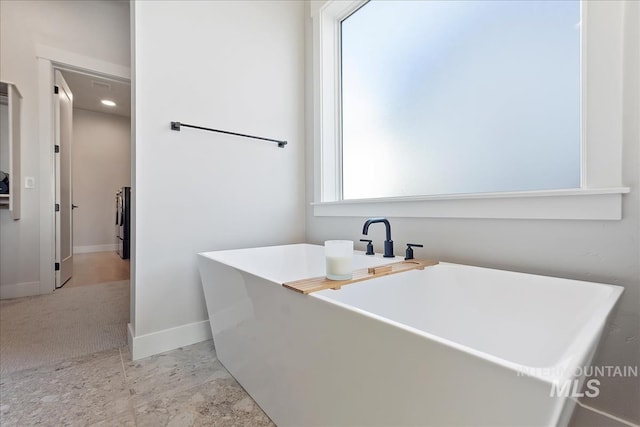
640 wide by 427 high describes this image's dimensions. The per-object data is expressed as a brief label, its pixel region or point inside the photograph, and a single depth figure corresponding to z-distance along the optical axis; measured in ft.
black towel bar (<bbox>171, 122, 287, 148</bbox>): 5.59
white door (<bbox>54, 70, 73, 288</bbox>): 9.62
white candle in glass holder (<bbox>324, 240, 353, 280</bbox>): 3.48
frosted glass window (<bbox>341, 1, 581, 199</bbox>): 4.05
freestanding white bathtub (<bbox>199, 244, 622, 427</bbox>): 1.61
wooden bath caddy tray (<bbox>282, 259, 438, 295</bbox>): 3.03
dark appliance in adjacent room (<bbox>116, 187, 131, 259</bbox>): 14.33
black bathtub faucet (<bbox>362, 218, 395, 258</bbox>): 4.88
